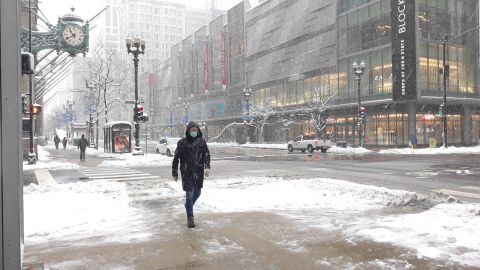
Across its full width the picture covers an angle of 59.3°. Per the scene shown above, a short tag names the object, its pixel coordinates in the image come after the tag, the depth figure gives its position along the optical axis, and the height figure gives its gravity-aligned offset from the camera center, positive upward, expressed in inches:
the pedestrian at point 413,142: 1523.5 -28.6
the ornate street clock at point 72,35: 1052.5 +262.9
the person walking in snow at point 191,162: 284.2 -17.1
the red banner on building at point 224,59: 2997.0 +550.6
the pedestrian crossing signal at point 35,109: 853.2 +60.7
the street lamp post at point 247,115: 2239.2 +124.4
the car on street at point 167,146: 1274.6 -28.4
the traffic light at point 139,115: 1021.3 +54.8
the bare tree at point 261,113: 2357.3 +129.3
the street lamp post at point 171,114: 3750.0 +202.7
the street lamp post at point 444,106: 1338.6 +88.9
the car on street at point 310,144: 1398.9 -28.9
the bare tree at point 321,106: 1978.3 +143.5
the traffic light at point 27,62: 169.6 +31.0
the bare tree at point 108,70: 1829.8 +326.8
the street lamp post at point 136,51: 1049.8 +219.0
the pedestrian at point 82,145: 1044.5 -16.9
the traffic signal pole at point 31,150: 866.3 -23.6
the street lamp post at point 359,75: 1482.2 +214.6
